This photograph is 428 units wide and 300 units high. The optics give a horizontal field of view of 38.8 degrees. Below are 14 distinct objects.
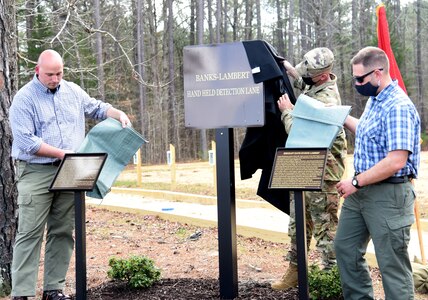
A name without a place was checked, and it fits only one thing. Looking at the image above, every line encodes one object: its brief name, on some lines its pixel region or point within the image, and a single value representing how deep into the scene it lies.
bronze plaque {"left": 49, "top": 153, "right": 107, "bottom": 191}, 4.16
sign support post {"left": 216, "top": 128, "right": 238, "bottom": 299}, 4.78
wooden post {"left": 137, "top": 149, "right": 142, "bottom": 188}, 15.88
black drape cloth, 4.66
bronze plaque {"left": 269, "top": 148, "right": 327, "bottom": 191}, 3.79
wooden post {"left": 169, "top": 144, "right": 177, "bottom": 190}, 15.18
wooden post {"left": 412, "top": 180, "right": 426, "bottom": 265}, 5.14
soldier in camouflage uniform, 4.70
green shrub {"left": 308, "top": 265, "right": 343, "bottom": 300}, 4.55
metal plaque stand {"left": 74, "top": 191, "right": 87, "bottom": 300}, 4.22
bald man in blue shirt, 4.57
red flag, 5.15
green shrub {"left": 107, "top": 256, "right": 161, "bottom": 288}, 5.06
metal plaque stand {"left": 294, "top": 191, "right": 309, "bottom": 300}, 3.90
